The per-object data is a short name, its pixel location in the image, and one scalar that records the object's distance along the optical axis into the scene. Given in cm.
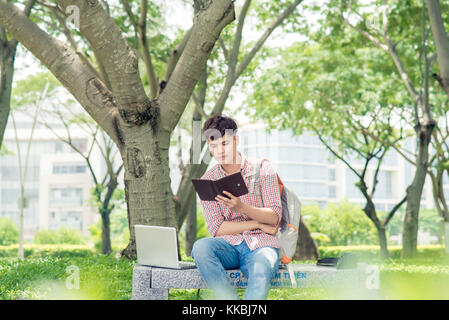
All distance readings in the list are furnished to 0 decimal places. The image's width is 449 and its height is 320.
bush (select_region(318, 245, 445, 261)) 2051
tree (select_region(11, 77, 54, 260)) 2048
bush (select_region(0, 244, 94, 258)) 2085
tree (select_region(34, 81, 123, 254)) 1798
